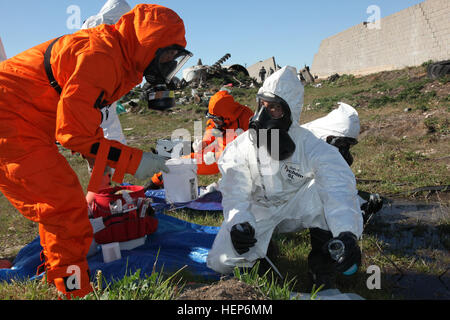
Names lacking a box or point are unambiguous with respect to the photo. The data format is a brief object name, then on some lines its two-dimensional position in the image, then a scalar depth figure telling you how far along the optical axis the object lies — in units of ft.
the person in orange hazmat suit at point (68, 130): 7.04
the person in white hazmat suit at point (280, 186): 7.71
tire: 37.52
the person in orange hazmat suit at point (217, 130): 16.33
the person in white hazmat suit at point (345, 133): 11.67
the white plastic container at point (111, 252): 9.34
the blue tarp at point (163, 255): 8.91
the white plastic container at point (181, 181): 14.16
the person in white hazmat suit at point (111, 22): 14.64
